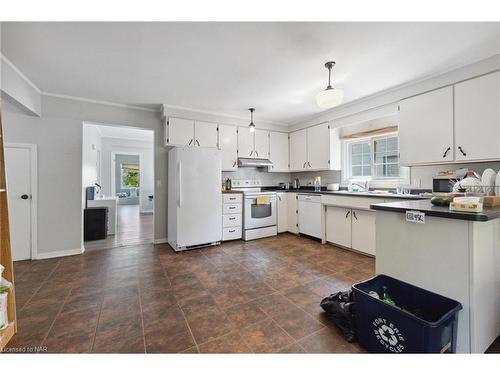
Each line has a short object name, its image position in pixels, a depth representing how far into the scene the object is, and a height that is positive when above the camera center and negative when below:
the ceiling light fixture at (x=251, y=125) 3.77 +1.08
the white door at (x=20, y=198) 2.95 -0.15
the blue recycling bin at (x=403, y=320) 1.09 -0.77
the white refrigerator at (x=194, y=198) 3.37 -0.19
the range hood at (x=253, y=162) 4.27 +0.48
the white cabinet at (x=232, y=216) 3.82 -0.55
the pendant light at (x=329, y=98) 2.07 +0.87
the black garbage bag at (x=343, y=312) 1.49 -0.95
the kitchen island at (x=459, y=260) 1.21 -0.47
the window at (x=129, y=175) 8.36 +0.46
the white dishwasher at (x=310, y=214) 3.78 -0.52
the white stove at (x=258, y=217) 3.95 -0.58
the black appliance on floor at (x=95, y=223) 3.99 -0.69
